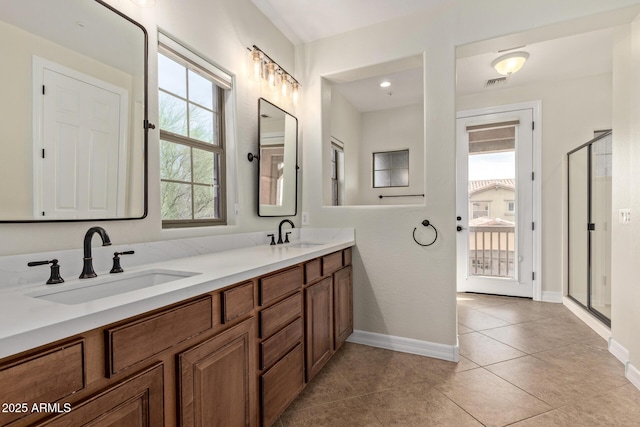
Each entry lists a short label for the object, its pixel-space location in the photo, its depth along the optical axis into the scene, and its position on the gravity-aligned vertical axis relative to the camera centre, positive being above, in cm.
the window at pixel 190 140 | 174 +45
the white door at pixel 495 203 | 388 +13
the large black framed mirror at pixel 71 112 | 108 +41
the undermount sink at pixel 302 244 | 246 -27
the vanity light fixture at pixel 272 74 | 229 +114
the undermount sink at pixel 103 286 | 106 -29
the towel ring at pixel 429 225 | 237 -11
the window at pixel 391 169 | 464 +68
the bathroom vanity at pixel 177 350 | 66 -42
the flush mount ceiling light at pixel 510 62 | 301 +152
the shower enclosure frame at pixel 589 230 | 307 -19
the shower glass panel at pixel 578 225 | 322 -14
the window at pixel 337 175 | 418 +52
